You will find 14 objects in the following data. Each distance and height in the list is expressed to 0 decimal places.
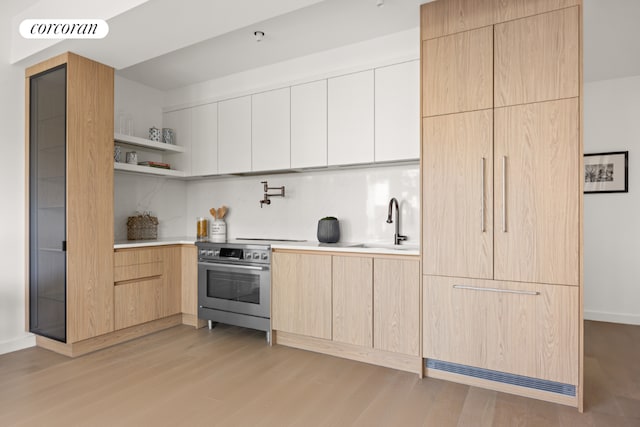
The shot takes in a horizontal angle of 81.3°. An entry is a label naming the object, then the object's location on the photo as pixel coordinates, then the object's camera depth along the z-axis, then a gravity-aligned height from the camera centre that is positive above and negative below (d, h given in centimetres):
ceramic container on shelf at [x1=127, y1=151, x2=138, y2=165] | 365 +51
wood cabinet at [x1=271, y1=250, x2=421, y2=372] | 262 -72
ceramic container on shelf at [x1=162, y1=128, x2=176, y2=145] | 408 +83
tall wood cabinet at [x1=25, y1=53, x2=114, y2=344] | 289 +11
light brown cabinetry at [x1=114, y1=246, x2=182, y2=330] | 322 -69
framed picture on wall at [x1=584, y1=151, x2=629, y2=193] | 384 +41
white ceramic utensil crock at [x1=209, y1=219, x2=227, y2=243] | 405 -22
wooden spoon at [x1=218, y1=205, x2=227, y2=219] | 414 -1
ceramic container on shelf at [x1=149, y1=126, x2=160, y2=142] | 396 +81
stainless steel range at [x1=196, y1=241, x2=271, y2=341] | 323 -66
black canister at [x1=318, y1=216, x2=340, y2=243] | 332 -17
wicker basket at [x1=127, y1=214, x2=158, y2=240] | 383 -18
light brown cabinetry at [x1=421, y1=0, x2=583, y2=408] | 213 +10
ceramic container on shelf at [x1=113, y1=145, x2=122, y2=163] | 354 +54
